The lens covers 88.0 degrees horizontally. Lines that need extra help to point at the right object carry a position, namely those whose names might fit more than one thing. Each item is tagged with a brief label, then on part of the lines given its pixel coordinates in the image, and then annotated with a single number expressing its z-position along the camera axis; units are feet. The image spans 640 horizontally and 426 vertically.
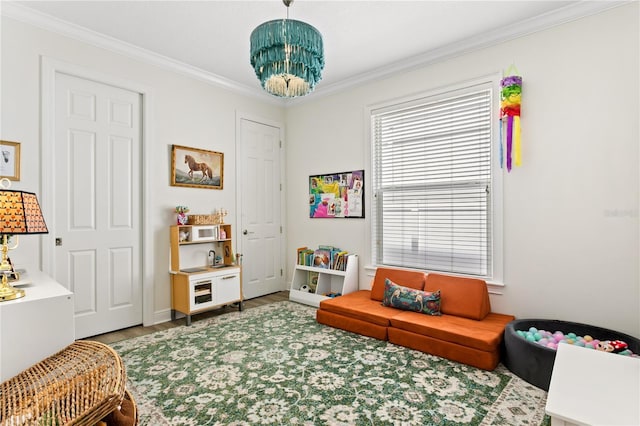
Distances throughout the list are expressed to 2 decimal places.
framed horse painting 12.32
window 10.74
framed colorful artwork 13.71
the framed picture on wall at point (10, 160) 8.73
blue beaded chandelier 6.83
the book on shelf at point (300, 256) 14.70
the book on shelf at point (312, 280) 14.52
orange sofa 8.34
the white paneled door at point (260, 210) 14.82
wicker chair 3.74
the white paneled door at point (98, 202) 9.96
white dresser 4.71
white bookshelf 13.23
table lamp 5.18
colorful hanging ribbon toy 9.66
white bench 3.47
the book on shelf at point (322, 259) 13.88
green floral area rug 6.29
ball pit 7.16
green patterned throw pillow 10.16
